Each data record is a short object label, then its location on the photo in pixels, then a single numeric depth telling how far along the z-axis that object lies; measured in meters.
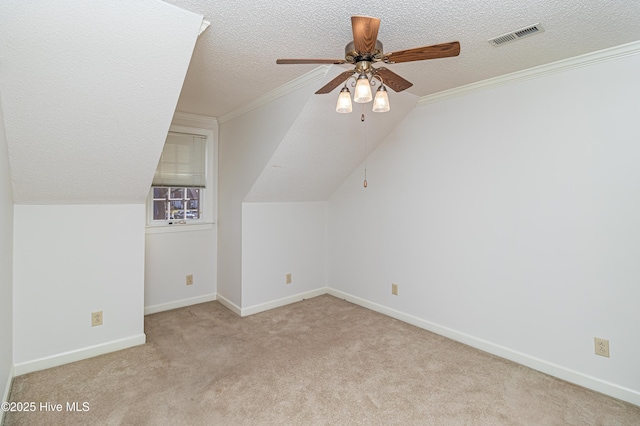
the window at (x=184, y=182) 3.66
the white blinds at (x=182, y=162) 3.66
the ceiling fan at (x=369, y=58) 1.43
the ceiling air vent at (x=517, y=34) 1.88
